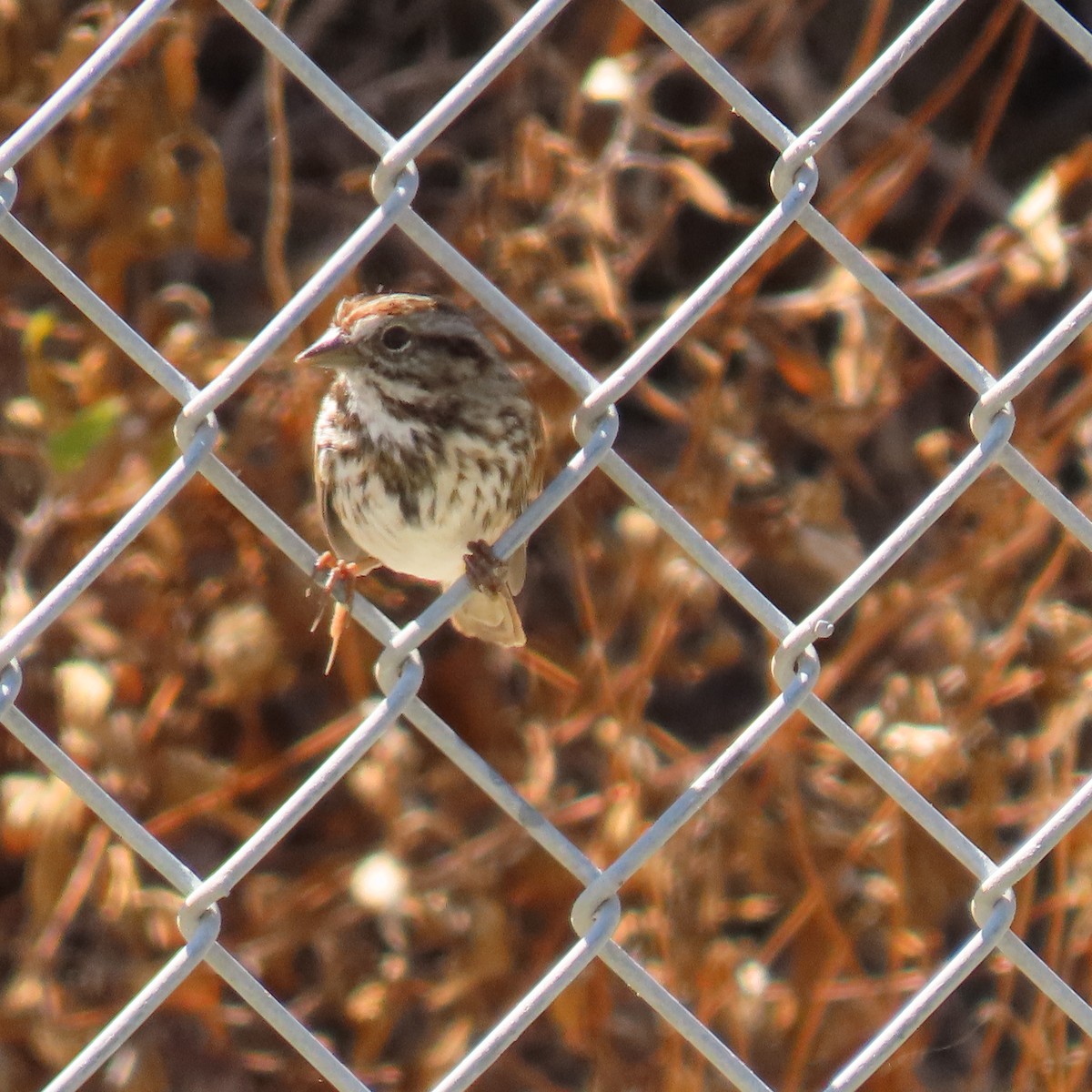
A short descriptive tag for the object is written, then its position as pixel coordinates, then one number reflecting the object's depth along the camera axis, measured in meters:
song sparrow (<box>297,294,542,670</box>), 4.50
